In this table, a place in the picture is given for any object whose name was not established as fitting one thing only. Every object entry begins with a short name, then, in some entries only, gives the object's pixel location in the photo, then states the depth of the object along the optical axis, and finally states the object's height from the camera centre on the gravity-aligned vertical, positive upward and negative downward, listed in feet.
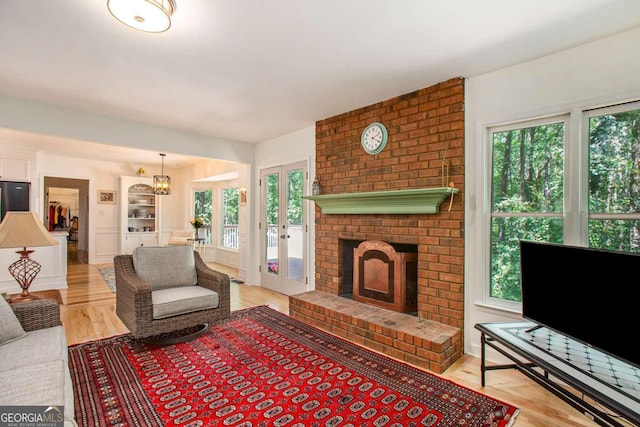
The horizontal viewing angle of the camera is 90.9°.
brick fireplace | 9.04 -0.38
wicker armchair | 8.85 -2.65
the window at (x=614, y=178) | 7.02 +0.88
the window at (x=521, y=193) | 8.13 +0.63
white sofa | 4.30 -2.50
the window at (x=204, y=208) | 27.50 +0.62
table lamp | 8.40 -0.53
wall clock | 11.14 +2.83
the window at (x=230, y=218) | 25.14 -0.24
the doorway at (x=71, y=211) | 27.68 +0.36
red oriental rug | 6.18 -3.95
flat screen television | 5.31 -1.50
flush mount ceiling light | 5.49 +3.66
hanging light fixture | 22.20 +2.17
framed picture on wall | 25.27 +1.44
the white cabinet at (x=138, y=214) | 25.70 +0.07
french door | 15.14 -0.72
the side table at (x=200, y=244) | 25.00 -2.42
